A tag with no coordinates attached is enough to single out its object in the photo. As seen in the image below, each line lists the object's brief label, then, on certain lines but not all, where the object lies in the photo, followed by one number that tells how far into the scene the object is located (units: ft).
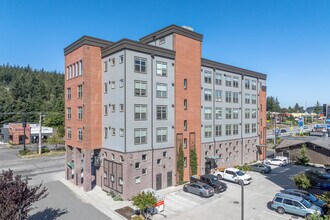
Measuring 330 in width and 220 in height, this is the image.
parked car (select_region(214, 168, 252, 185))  100.94
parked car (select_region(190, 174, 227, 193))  89.51
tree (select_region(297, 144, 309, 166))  147.74
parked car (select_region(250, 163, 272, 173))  119.88
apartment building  82.74
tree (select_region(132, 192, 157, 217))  63.77
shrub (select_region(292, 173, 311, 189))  86.07
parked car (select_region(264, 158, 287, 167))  141.59
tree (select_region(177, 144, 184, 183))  96.89
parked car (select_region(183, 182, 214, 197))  83.48
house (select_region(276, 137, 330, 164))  148.06
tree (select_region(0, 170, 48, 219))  46.06
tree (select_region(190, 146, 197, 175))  103.30
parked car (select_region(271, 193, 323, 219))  67.21
